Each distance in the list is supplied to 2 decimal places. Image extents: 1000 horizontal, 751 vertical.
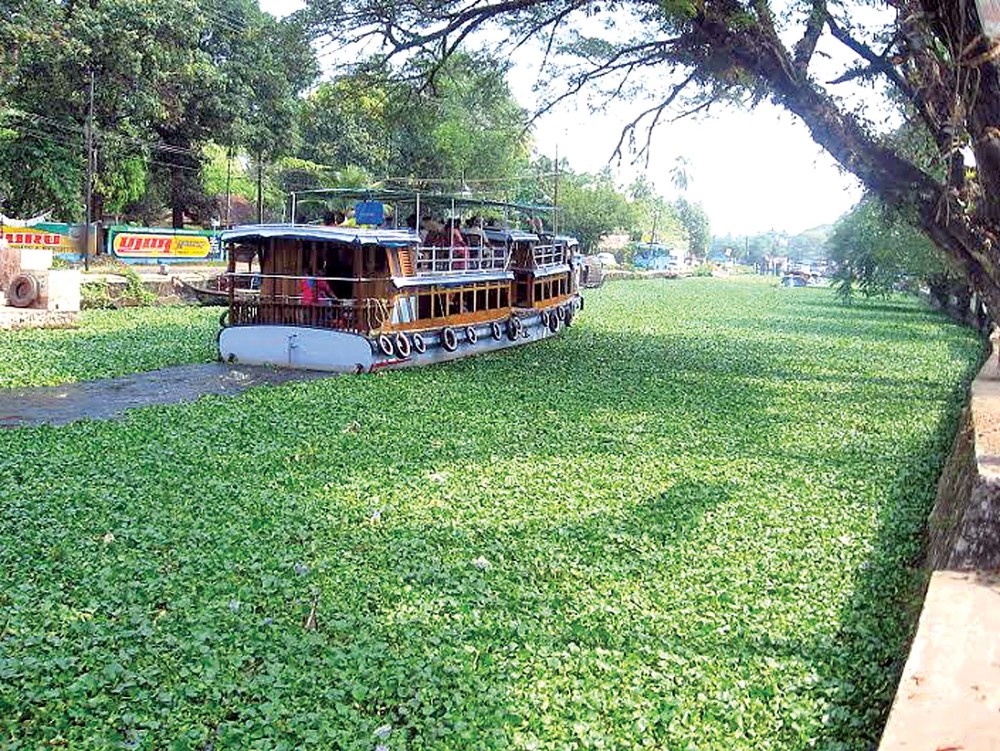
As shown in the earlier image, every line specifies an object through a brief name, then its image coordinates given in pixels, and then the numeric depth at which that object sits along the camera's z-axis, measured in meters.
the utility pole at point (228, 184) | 35.03
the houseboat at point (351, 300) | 14.11
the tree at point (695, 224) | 106.50
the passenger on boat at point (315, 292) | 14.48
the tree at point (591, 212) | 56.53
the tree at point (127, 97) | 26.45
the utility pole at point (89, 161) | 25.00
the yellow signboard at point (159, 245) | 27.47
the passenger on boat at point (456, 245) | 16.22
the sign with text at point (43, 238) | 24.83
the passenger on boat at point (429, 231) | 16.90
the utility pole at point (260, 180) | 32.38
